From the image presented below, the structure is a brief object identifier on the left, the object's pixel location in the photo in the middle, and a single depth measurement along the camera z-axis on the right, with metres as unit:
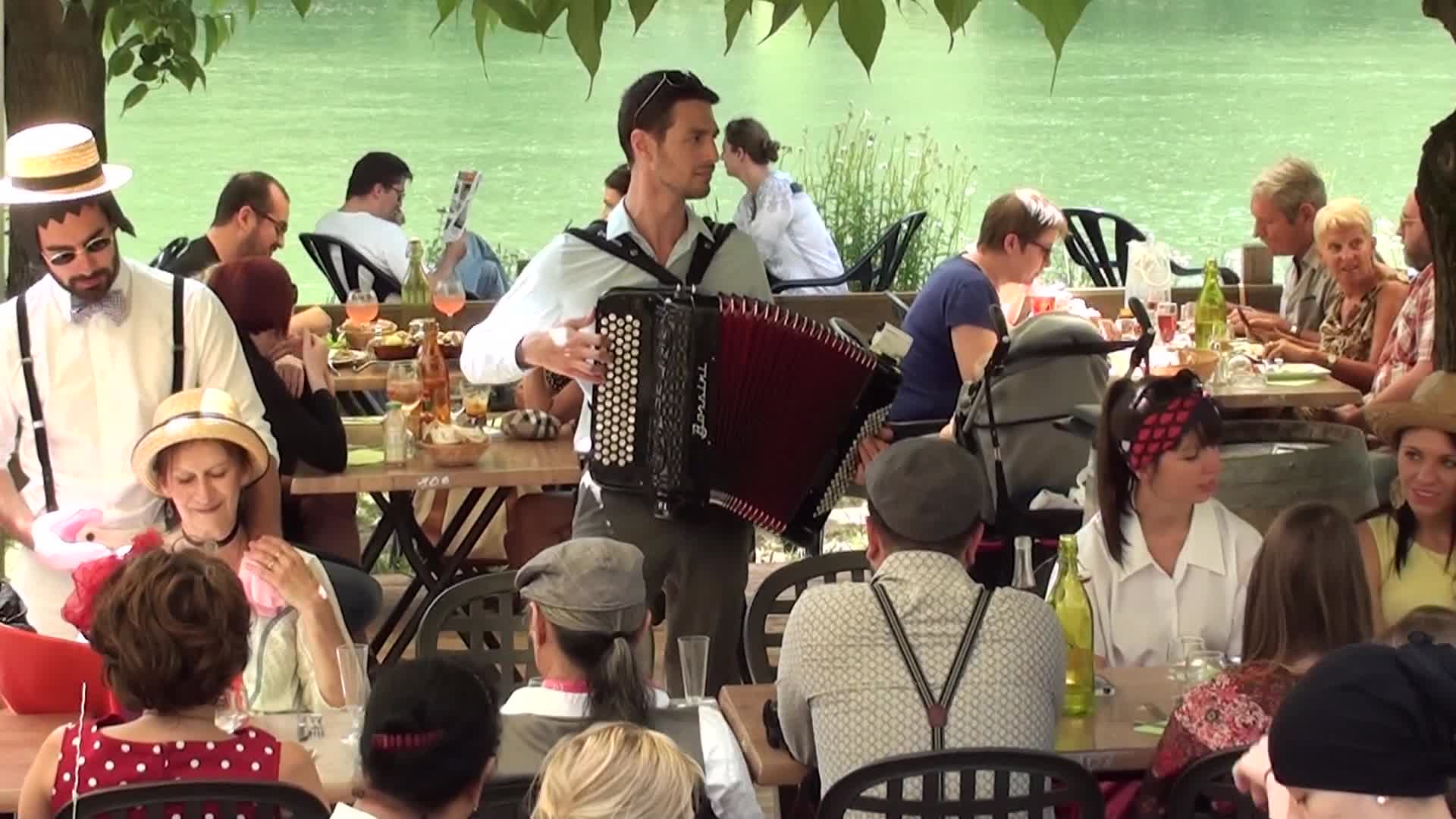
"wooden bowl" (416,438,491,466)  10.27
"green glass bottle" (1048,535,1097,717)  6.72
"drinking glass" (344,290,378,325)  13.51
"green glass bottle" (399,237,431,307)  14.68
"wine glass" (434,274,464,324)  13.27
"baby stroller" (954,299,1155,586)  10.87
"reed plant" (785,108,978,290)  21.31
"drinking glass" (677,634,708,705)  6.47
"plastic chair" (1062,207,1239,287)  20.14
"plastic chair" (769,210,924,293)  19.19
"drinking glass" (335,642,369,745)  6.53
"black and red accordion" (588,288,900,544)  7.93
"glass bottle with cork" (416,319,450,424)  10.74
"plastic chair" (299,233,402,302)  16.03
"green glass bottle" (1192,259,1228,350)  13.35
